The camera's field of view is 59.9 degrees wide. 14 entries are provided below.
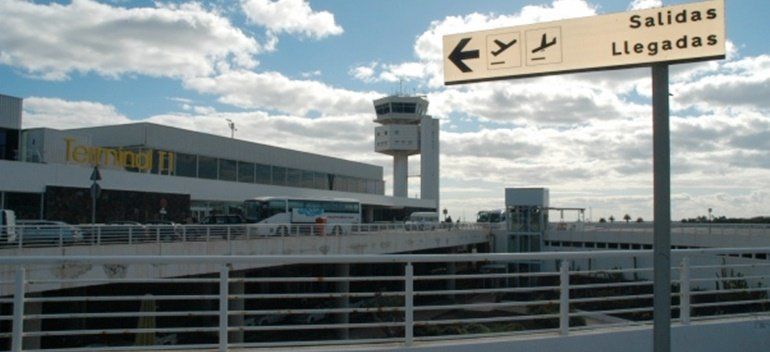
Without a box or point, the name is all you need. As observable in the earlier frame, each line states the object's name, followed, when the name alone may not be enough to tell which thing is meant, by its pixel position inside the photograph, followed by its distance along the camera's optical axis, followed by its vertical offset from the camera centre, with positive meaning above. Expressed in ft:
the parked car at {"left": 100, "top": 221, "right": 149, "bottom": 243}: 80.33 -3.08
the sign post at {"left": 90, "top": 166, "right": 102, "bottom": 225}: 69.72 +2.82
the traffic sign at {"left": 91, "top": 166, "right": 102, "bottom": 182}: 70.11 +3.44
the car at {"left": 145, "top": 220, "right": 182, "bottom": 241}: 83.62 -2.91
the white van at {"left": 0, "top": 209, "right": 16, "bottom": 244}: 65.31 -2.21
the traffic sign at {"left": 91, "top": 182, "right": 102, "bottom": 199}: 69.00 +1.94
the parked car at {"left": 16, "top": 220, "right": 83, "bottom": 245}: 66.54 -2.79
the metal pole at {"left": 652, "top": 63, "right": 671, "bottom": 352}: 13.75 +0.42
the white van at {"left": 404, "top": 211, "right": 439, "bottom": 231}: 152.36 -2.67
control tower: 278.05 +32.33
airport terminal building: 114.88 +8.89
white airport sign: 13.60 +3.70
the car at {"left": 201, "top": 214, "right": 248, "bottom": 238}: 94.19 -2.17
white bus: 129.49 -0.15
